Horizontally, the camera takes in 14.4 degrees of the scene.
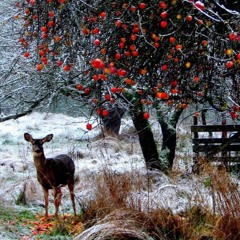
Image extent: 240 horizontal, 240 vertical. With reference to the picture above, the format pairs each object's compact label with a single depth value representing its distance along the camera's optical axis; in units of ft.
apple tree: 25.42
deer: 37.68
